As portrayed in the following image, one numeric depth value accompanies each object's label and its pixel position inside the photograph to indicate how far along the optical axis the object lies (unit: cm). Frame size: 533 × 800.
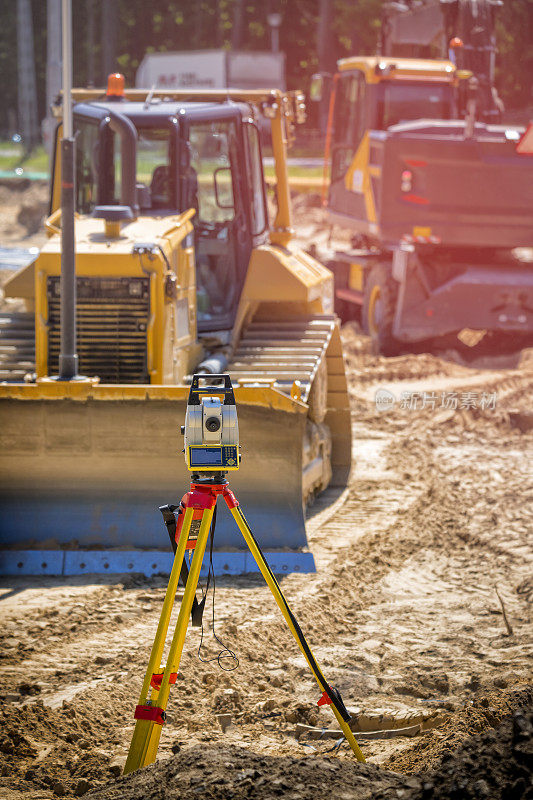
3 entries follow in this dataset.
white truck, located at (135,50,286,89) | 7275
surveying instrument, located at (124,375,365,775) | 775
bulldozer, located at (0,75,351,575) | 1390
